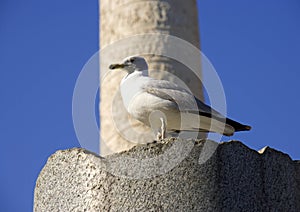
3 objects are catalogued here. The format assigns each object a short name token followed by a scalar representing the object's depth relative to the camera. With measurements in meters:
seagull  7.60
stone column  15.31
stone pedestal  6.12
